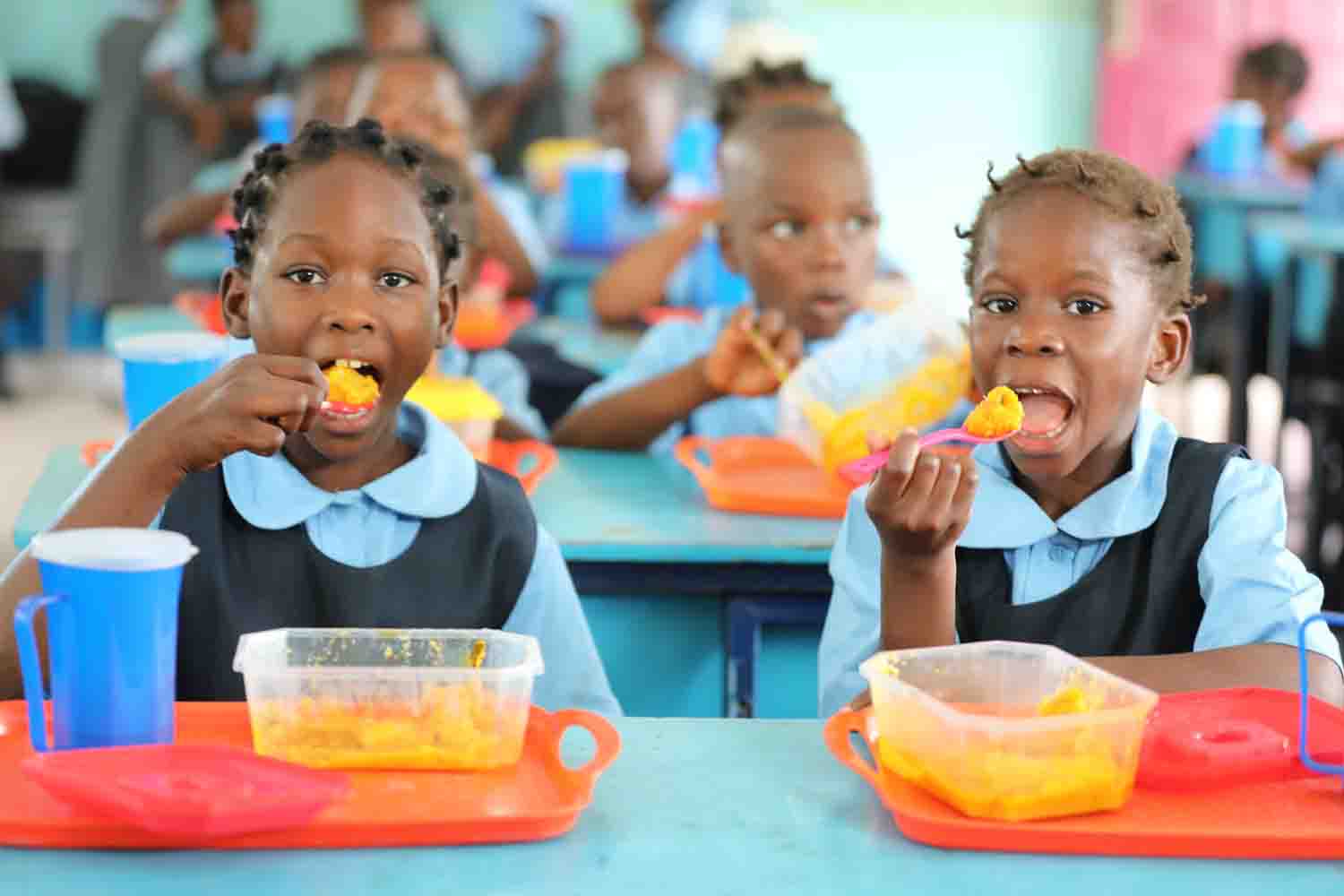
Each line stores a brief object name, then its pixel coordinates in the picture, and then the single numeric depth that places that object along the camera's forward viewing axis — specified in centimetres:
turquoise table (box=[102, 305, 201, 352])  324
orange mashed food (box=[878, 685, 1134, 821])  112
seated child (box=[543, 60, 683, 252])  513
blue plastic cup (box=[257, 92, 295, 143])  462
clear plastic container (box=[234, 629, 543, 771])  119
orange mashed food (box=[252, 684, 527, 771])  119
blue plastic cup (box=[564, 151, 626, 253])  467
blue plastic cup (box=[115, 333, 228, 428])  201
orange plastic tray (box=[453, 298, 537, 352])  301
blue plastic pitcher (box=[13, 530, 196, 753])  114
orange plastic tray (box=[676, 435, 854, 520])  216
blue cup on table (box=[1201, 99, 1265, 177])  648
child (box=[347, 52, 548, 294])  374
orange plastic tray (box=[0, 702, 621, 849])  108
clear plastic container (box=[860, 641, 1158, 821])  112
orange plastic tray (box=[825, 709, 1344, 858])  111
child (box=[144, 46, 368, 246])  426
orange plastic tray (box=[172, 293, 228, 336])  326
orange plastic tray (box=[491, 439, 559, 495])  217
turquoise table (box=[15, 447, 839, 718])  201
